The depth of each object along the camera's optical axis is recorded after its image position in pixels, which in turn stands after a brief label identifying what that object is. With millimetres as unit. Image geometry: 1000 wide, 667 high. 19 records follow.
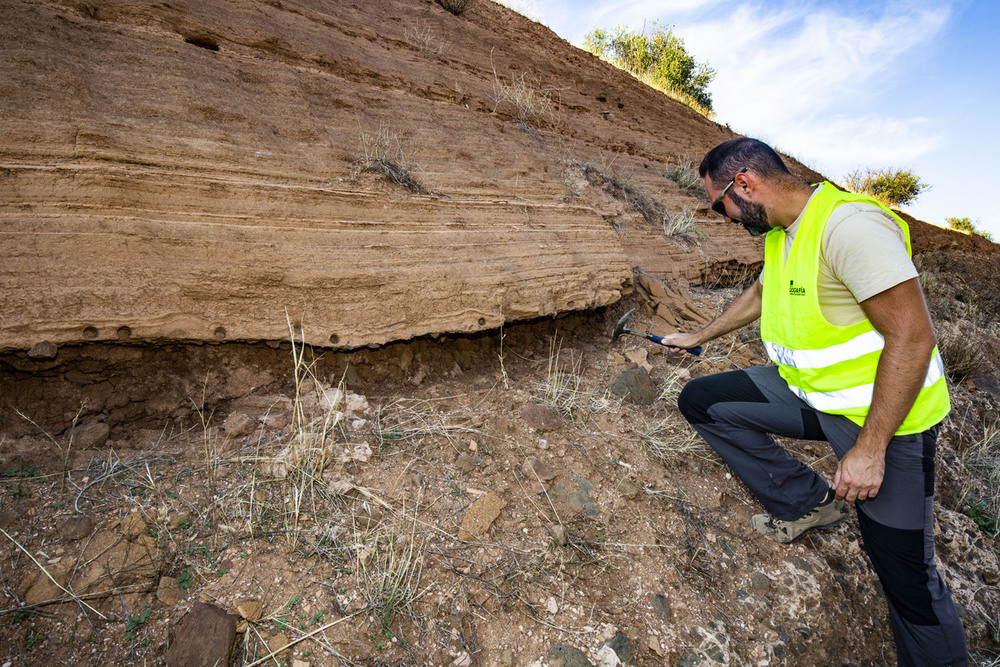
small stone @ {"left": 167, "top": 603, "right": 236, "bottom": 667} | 1559
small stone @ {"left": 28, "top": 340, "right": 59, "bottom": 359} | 2086
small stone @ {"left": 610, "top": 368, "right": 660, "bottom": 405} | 3266
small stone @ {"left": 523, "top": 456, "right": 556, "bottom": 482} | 2473
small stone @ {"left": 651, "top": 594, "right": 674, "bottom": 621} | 2078
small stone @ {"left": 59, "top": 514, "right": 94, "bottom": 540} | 1780
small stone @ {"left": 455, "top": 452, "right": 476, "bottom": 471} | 2421
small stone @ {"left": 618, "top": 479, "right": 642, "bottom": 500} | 2525
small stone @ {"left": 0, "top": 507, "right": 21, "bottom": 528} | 1740
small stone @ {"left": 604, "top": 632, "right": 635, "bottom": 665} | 1886
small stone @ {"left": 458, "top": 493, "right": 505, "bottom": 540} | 2125
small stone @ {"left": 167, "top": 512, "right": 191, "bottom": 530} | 1893
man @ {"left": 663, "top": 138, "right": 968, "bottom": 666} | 1755
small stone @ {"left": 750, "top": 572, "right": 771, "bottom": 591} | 2359
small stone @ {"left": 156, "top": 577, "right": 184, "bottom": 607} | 1695
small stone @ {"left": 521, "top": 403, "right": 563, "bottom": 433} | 2770
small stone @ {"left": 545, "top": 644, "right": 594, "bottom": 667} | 1817
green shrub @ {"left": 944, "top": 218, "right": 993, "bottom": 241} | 14533
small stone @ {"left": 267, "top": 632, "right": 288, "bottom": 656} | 1635
